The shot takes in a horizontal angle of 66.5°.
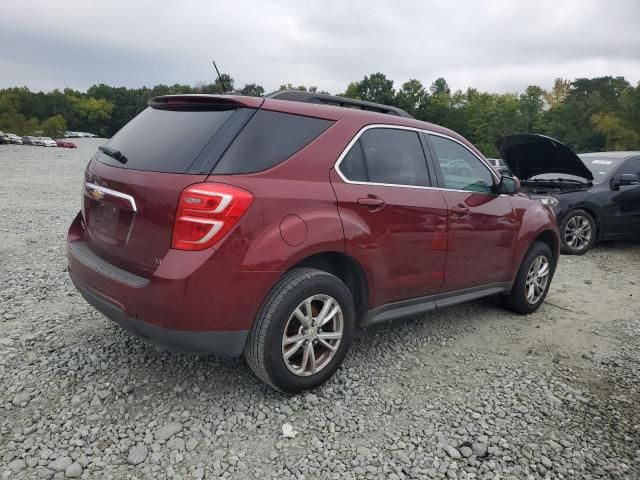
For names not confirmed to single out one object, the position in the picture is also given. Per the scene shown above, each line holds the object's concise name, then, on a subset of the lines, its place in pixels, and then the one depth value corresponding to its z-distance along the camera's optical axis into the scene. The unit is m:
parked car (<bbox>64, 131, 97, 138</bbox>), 91.47
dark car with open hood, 7.59
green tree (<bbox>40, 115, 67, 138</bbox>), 83.06
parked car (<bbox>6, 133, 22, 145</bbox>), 57.92
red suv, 2.51
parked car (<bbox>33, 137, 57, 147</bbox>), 58.16
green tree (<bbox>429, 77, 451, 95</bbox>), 85.95
